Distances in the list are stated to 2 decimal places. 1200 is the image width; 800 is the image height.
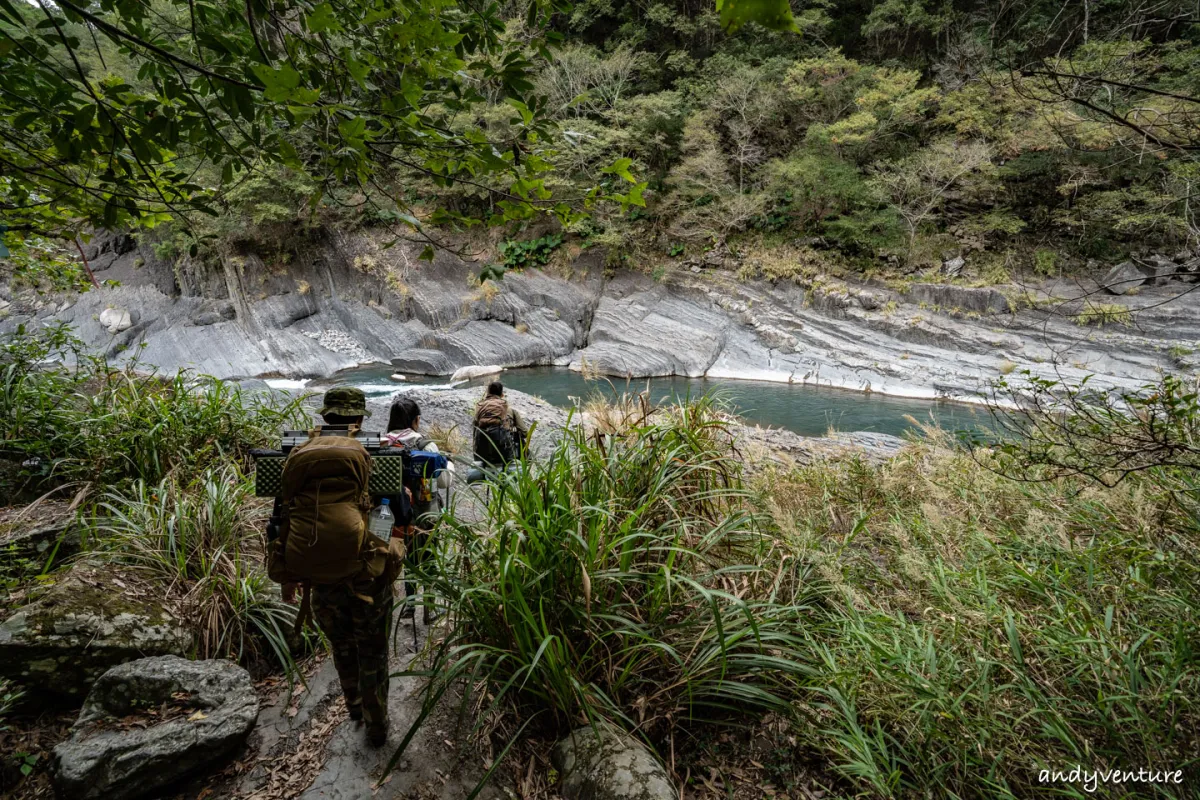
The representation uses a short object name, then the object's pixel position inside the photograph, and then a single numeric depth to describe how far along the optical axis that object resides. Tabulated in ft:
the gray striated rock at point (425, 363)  49.98
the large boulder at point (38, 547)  7.47
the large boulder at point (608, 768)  4.88
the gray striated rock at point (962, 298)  42.39
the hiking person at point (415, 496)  7.30
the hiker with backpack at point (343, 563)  5.54
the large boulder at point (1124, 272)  38.45
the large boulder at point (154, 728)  5.18
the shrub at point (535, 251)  59.52
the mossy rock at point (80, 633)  6.11
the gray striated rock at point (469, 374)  47.67
